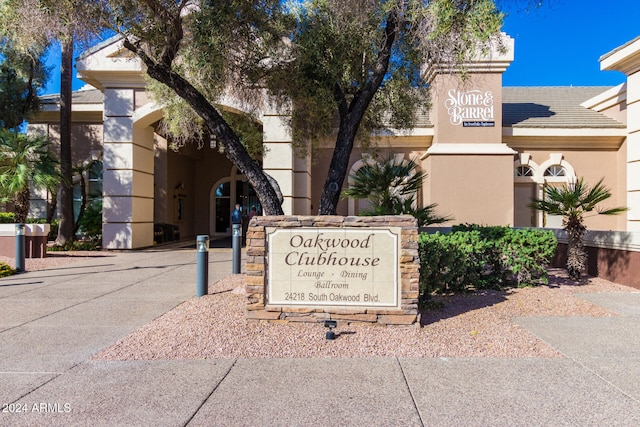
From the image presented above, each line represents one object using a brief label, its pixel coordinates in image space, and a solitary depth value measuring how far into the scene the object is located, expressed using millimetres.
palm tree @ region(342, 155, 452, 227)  9000
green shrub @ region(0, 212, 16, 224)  15375
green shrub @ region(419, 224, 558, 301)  7656
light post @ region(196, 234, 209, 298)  7789
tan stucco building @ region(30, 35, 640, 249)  14508
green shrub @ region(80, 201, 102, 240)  16172
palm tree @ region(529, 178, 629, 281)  9258
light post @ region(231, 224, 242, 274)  9727
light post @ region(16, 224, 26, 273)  10930
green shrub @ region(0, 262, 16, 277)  10300
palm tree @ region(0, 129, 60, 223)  13688
